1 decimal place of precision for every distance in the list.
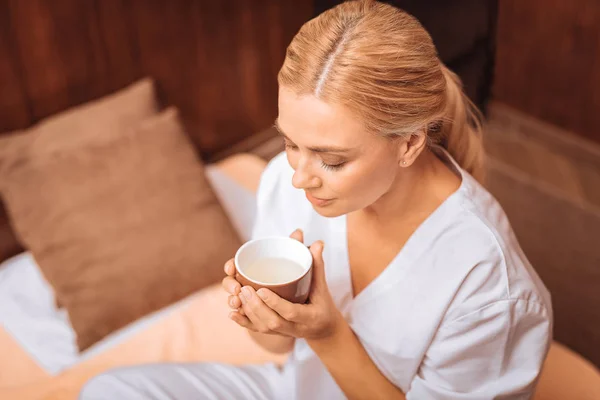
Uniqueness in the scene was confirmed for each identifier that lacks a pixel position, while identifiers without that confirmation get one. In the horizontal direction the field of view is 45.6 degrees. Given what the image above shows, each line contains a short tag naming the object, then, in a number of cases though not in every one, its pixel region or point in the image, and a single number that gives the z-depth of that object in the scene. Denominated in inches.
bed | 56.4
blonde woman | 35.6
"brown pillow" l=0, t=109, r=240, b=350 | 59.7
